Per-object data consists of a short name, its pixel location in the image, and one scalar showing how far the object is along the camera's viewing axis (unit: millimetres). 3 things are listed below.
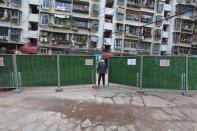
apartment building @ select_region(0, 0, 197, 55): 17278
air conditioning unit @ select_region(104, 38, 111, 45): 19440
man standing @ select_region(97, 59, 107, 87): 5714
